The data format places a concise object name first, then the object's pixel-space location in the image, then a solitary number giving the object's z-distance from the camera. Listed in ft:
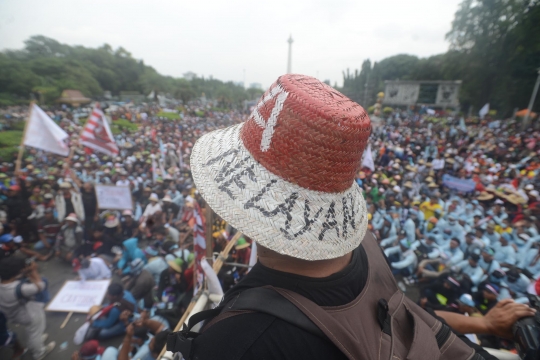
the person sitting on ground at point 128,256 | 17.80
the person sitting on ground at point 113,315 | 12.94
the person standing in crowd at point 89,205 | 22.94
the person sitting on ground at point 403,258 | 19.08
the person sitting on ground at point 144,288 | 14.24
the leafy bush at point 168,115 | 98.22
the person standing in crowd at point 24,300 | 11.01
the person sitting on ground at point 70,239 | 19.70
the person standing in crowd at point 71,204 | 22.66
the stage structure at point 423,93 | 125.59
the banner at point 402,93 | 132.67
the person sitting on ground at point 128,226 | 21.58
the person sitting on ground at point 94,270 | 15.76
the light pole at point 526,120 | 74.08
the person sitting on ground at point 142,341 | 10.34
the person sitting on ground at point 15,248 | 13.84
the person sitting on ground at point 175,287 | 13.87
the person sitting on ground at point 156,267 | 15.83
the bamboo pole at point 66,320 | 13.76
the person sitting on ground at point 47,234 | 20.83
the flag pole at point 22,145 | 20.60
